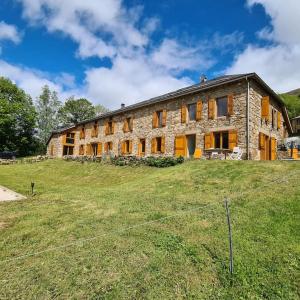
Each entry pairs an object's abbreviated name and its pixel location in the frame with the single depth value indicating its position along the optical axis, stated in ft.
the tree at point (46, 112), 171.63
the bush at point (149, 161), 54.70
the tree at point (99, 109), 198.12
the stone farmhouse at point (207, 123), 52.75
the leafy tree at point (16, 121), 126.21
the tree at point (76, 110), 183.21
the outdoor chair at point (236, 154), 50.90
